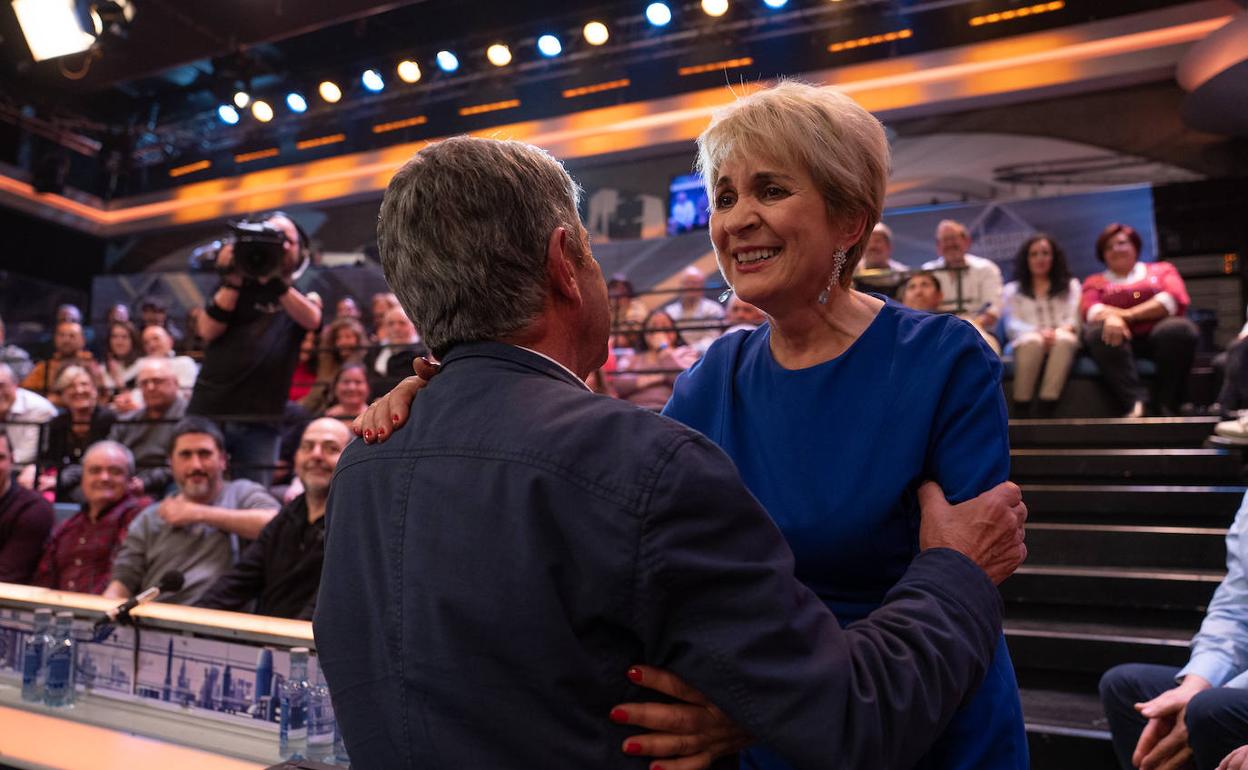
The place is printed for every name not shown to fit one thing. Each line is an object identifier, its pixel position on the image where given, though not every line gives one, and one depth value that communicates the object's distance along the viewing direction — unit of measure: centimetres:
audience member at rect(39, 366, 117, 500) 548
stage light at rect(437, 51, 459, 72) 793
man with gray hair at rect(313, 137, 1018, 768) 75
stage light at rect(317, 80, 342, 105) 880
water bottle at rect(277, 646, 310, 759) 194
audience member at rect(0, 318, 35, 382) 801
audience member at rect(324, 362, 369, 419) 505
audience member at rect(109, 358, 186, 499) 504
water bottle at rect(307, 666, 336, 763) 193
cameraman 414
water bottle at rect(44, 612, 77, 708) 231
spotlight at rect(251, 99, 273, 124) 858
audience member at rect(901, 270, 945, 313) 504
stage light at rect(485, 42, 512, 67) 771
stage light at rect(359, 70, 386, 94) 841
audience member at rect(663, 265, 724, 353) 662
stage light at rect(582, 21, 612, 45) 774
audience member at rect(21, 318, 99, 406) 705
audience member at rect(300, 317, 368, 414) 584
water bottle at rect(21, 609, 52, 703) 236
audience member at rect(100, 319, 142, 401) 700
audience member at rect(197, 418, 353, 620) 319
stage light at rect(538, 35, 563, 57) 783
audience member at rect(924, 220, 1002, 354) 553
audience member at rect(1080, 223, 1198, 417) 500
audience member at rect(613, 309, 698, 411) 523
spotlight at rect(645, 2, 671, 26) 735
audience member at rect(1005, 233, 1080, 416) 517
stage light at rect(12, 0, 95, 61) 592
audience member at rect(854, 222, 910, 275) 566
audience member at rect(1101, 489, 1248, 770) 188
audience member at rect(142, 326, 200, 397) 667
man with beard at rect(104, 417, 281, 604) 366
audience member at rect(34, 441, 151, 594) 411
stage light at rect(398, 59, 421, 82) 816
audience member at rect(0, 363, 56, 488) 564
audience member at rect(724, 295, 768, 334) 525
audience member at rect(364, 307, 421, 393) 573
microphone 212
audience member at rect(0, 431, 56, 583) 423
